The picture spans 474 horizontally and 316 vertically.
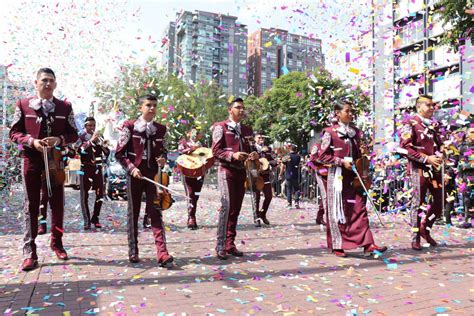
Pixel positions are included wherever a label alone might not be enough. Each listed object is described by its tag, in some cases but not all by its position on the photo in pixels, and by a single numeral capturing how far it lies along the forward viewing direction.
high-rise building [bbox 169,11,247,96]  106.25
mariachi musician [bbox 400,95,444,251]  6.43
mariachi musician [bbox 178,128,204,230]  9.00
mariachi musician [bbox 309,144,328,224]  6.43
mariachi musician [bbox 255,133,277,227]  9.84
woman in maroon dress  5.94
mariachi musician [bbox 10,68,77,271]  5.07
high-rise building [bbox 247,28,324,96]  111.75
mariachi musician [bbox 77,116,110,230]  8.40
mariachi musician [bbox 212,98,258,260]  5.79
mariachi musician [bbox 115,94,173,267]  5.36
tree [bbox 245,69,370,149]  36.56
